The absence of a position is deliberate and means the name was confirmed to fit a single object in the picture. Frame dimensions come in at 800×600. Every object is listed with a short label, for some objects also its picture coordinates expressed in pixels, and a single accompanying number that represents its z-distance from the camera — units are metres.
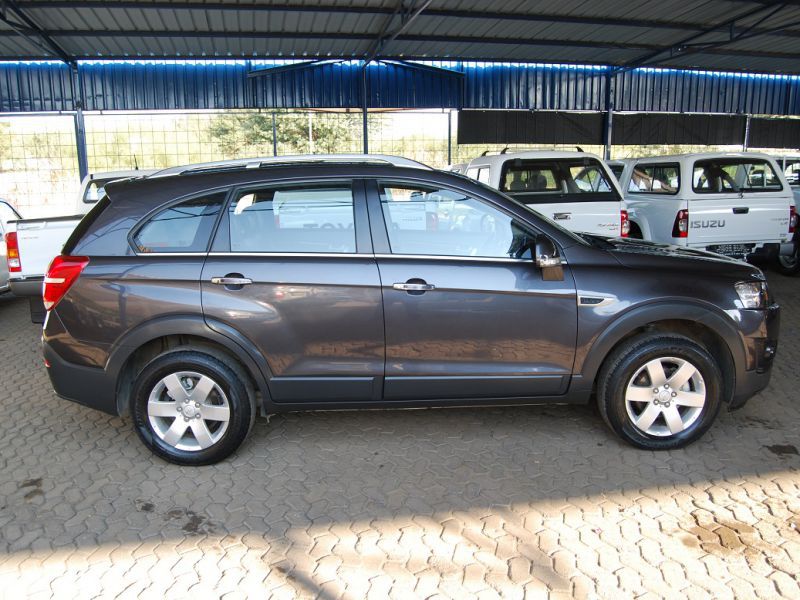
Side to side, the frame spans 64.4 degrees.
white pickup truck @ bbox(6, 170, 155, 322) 6.68
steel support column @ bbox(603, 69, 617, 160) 18.06
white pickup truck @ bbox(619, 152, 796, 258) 8.42
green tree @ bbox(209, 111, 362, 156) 17.78
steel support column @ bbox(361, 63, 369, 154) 16.28
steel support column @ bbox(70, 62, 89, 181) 15.26
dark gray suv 3.77
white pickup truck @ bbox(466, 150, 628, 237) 7.88
